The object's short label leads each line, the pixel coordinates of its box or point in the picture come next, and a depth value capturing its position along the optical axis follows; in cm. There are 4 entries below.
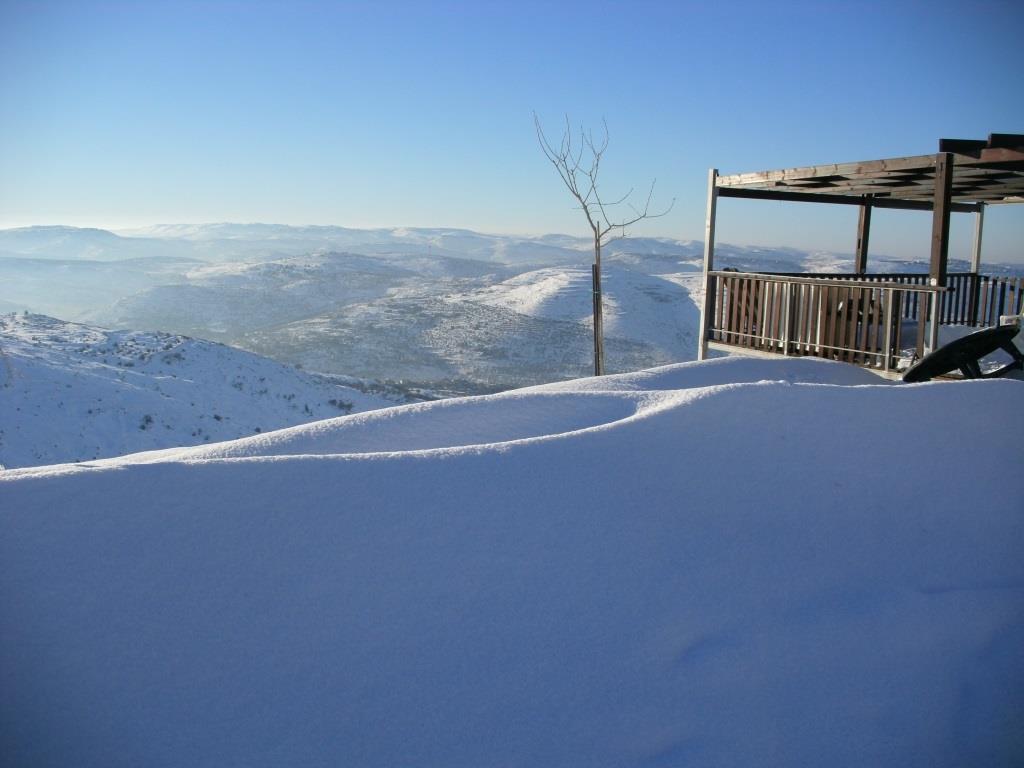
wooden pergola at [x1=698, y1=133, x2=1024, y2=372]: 860
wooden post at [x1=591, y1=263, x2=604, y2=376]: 1344
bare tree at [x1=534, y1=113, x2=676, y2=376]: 1349
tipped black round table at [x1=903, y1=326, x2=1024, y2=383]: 734
